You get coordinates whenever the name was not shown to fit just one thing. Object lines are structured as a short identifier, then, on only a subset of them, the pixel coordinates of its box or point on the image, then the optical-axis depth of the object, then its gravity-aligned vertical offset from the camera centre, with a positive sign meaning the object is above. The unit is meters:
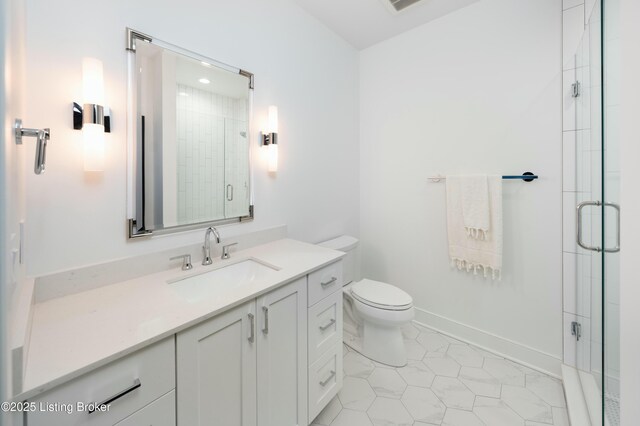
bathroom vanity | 0.65 -0.42
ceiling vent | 1.89 +1.49
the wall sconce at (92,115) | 1.01 +0.37
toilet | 1.74 -0.73
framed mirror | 1.19 +0.37
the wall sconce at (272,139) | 1.71 +0.46
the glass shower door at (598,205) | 0.93 +0.01
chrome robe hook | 0.60 +0.17
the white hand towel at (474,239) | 1.85 -0.21
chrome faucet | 1.36 -0.18
